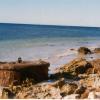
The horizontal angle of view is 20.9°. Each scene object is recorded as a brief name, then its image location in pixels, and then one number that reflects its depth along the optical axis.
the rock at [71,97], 2.67
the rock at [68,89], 2.90
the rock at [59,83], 3.06
